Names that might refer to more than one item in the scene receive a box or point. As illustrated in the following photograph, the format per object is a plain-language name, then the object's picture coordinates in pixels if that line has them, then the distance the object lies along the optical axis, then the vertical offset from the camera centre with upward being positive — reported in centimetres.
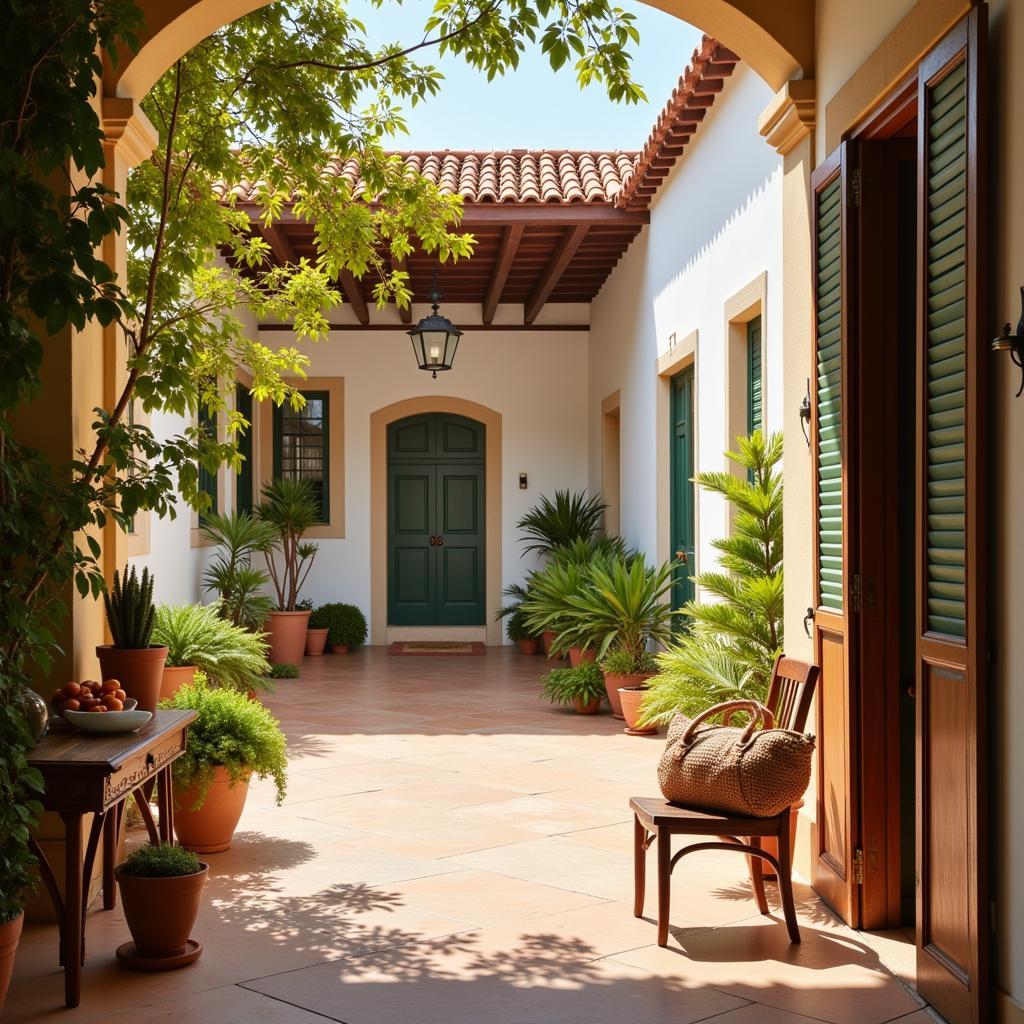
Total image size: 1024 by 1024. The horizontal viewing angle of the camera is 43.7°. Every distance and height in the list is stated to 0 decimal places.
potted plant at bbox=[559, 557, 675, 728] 861 -49
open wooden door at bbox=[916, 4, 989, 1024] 300 +4
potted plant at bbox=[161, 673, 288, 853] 489 -83
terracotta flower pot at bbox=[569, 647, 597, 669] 950 -85
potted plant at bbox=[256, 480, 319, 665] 1200 -5
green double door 1408 +31
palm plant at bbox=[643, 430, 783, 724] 543 -29
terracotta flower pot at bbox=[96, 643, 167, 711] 429 -40
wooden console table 341 -64
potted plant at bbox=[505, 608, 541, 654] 1324 -91
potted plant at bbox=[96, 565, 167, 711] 429 -33
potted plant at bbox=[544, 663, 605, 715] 883 -98
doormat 1294 -103
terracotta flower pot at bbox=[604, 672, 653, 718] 855 -91
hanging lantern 1107 +184
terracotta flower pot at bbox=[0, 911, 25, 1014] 312 -97
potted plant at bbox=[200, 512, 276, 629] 1053 -19
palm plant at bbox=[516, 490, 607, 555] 1286 +28
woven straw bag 382 -68
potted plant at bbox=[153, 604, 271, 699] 643 -51
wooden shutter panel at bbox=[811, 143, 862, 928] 409 -1
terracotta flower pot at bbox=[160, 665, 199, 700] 634 -63
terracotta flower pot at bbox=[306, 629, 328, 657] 1291 -93
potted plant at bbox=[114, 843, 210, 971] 368 -103
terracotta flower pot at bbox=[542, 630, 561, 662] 1250 -87
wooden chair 383 -86
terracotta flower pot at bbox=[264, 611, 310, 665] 1197 -81
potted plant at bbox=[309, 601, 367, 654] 1320 -78
